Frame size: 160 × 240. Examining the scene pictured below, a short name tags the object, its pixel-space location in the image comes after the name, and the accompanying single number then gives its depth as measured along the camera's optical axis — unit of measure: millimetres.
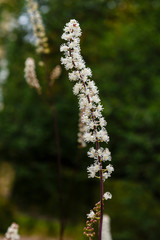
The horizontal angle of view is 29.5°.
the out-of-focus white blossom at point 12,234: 1438
